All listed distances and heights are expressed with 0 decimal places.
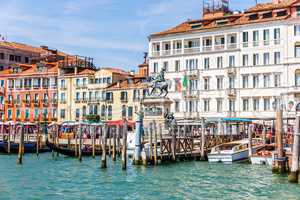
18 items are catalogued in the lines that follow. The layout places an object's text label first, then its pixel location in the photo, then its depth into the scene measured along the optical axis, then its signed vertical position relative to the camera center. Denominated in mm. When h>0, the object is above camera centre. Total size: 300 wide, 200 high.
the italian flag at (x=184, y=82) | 50844 +3875
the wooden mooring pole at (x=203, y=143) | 31641 -908
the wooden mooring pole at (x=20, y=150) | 32603 -1447
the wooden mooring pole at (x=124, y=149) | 26372 -1058
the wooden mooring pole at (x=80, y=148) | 33969 -1354
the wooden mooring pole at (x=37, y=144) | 40994 -1381
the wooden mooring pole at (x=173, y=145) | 30298 -1023
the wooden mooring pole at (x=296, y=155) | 19984 -957
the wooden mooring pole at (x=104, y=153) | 27855 -1330
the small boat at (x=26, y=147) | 44375 -1718
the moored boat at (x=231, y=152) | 31172 -1382
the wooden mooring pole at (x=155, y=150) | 28516 -1193
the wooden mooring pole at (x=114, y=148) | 31453 -1225
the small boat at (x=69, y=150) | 39031 -1687
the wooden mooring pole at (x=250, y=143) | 30262 -856
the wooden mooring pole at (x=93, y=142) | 37294 -1070
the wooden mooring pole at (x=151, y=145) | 28450 -941
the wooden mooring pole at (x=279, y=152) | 22953 -987
